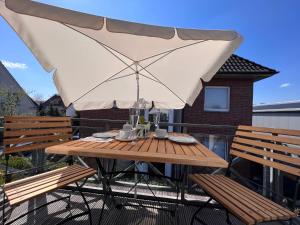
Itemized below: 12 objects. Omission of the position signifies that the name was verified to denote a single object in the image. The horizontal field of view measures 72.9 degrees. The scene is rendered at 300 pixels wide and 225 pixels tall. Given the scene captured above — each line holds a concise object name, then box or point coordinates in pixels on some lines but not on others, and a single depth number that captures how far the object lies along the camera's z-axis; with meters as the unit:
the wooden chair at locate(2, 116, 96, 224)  1.52
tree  13.33
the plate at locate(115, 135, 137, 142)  2.00
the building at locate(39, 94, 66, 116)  21.20
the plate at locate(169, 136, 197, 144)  2.06
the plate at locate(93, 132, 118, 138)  2.16
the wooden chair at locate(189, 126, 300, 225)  1.35
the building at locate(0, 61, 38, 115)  19.03
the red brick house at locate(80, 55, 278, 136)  8.59
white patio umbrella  1.52
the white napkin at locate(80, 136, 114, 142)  1.97
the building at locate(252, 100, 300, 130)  13.05
